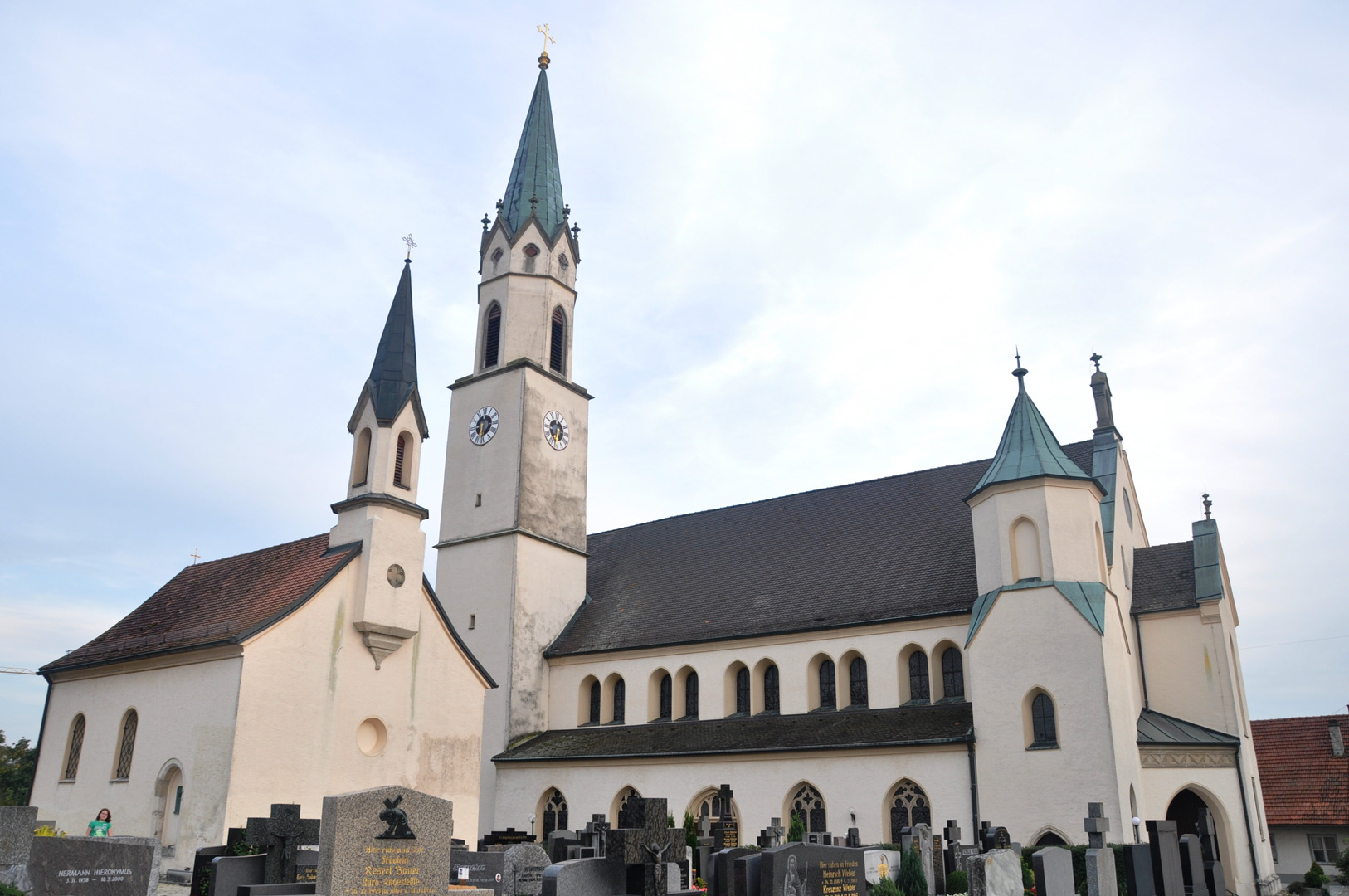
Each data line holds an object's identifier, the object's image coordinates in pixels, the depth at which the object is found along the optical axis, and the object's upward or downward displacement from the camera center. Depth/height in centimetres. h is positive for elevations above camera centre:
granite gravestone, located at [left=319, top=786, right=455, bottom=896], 1003 -45
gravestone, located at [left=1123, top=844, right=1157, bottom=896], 1500 -99
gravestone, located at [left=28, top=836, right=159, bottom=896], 1105 -75
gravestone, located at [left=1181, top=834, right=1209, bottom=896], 1591 -100
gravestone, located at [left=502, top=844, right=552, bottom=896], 1576 -107
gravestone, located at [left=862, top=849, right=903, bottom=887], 1741 -109
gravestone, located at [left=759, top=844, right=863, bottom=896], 1310 -92
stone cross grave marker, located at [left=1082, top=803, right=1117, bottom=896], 1421 -81
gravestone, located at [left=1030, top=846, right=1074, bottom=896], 1368 -92
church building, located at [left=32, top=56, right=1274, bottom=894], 2267 +326
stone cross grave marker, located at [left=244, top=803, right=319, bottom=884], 1426 -55
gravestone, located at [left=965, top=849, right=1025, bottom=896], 1342 -95
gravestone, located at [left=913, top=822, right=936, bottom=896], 1878 -86
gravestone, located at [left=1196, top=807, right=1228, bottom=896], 1678 -110
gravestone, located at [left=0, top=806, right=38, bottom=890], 1060 -47
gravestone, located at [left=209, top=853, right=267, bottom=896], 1347 -99
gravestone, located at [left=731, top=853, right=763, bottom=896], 1317 -97
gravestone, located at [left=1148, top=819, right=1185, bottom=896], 1498 -83
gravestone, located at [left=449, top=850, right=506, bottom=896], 1592 -109
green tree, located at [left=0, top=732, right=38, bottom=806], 5272 +117
